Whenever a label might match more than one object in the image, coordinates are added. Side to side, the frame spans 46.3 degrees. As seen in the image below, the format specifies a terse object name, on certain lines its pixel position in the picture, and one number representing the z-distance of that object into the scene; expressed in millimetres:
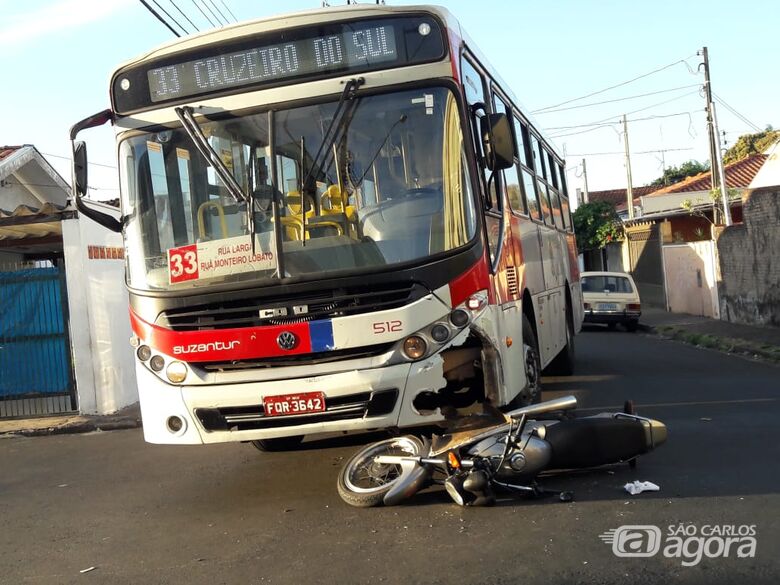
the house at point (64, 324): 12273
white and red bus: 6266
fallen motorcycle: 6047
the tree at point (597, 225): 37216
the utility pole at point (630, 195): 43875
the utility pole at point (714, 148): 26911
